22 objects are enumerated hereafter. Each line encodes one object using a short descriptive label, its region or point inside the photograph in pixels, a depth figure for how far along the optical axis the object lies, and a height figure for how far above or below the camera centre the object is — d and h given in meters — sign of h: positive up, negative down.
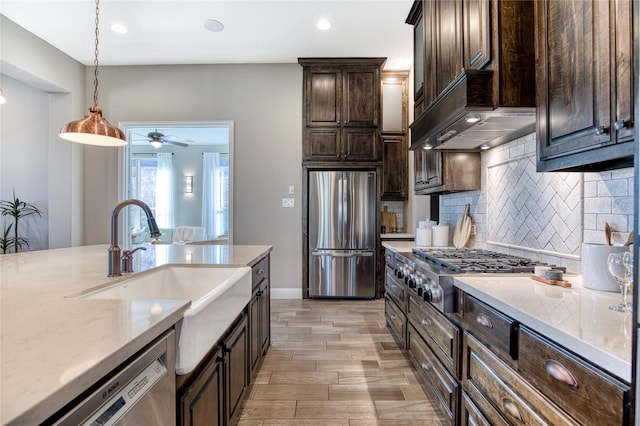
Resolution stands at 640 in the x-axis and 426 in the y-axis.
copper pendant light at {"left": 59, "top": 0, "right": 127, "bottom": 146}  2.03 +0.54
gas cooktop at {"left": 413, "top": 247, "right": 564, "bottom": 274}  1.56 -0.29
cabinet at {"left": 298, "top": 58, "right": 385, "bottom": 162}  4.00 +1.32
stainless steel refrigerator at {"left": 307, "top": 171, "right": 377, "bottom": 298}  3.95 -0.23
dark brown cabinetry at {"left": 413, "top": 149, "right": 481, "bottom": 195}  2.48 +0.34
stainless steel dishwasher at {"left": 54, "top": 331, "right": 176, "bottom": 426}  0.57 -0.40
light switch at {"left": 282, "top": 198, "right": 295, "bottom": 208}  4.12 +0.13
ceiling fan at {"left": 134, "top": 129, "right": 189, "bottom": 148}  5.35 +1.30
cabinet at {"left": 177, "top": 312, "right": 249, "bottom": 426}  0.99 -0.69
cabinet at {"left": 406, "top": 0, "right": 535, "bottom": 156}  1.46 +0.70
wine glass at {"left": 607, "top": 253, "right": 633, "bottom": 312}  0.97 -0.20
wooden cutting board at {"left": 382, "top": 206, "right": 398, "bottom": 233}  4.45 -0.13
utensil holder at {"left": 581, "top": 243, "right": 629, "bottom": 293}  1.18 -0.22
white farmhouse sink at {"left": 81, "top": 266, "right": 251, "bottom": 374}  0.93 -0.37
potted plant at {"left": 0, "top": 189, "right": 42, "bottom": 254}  3.79 -0.05
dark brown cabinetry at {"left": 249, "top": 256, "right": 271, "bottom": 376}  1.94 -0.72
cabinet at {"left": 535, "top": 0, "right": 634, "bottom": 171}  0.93 +0.45
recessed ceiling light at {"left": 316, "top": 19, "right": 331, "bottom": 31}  3.19 +1.98
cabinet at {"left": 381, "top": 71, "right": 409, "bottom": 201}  4.30 +1.12
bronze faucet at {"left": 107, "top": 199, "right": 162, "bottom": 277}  1.34 -0.18
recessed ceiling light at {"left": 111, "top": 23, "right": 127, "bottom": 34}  3.26 +1.97
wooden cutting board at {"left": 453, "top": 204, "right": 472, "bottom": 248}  2.61 -0.16
